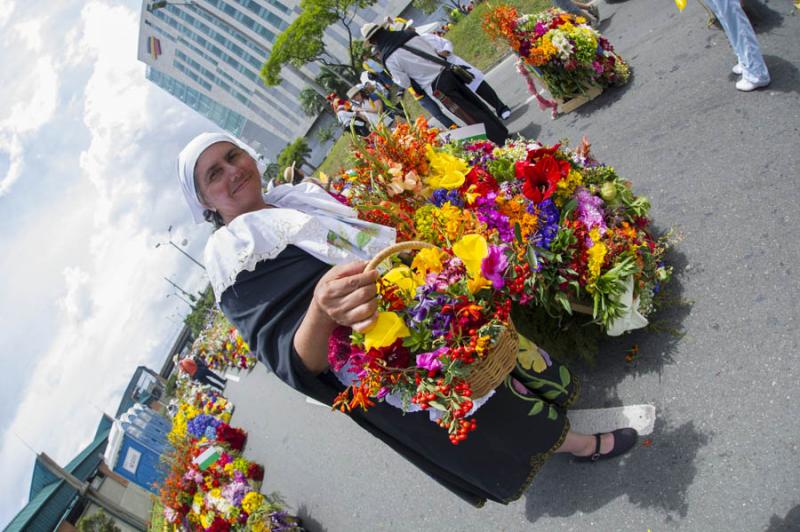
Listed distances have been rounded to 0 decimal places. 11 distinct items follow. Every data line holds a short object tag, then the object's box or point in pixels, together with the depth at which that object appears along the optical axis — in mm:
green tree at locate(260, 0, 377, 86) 35188
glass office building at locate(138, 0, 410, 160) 58250
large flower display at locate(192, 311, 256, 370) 12703
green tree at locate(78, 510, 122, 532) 10430
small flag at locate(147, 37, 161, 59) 72312
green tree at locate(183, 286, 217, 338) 46578
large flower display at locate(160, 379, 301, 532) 5336
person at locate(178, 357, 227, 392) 13605
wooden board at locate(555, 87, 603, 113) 5633
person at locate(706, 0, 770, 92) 3605
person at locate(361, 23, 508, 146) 5988
